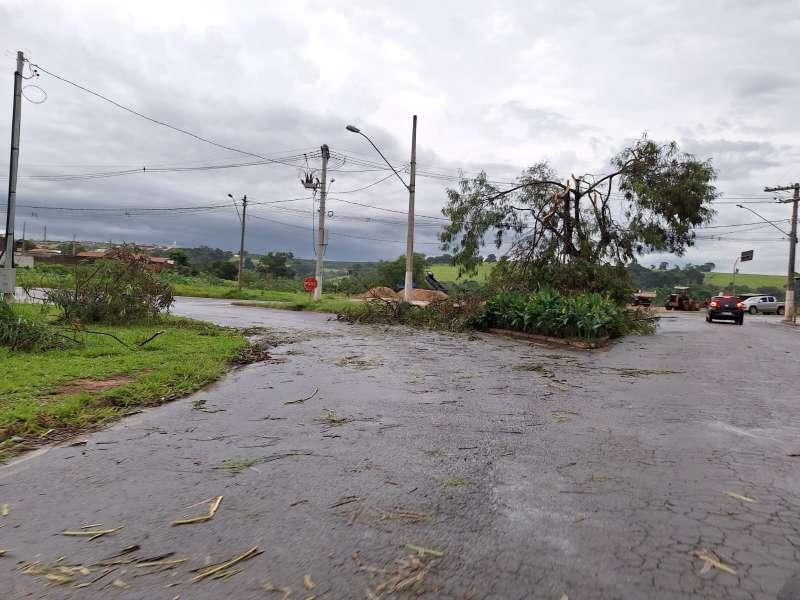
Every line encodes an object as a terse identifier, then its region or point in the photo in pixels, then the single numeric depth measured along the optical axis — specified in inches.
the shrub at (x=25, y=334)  400.8
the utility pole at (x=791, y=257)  1443.2
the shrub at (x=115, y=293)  596.4
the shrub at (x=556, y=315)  665.0
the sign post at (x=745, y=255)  2050.9
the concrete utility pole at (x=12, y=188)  582.2
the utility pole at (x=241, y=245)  1737.2
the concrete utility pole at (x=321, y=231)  1161.4
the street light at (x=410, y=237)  985.5
